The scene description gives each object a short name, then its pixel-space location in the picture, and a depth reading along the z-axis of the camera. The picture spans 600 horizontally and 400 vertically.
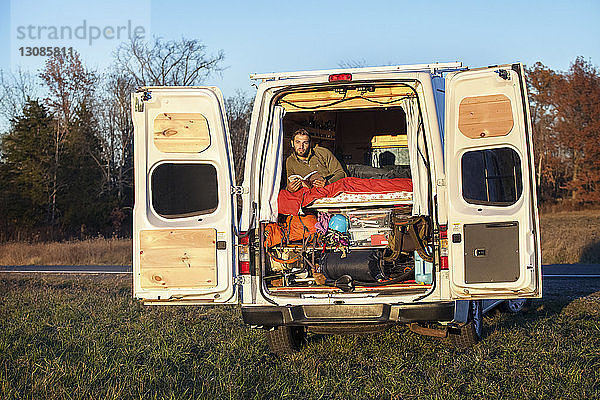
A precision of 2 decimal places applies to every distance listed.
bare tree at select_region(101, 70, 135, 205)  42.75
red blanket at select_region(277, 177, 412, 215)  7.73
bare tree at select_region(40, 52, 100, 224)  41.75
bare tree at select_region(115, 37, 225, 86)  40.88
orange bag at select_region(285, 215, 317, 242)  7.78
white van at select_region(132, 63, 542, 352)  6.43
